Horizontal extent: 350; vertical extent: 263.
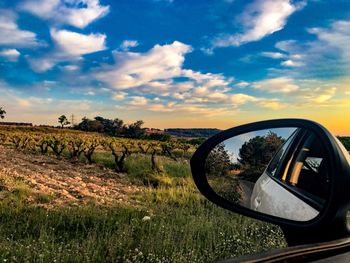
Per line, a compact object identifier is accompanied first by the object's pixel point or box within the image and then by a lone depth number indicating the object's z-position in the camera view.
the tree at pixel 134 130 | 95.45
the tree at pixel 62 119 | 124.81
